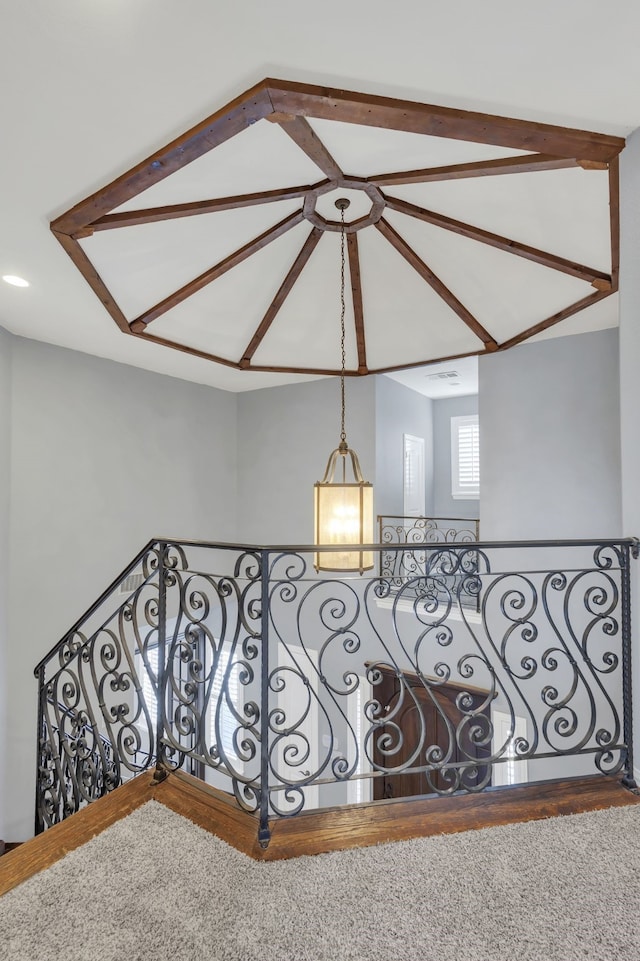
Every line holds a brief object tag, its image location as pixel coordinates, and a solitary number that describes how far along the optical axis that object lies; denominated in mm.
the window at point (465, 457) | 7781
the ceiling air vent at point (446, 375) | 6341
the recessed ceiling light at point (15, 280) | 3395
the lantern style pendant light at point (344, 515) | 2918
